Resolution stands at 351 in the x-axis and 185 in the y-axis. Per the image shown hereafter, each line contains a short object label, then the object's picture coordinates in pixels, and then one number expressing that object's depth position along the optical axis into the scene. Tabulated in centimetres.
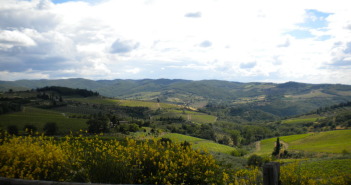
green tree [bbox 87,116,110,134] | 6382
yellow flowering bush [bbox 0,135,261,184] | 682
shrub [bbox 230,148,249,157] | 7339
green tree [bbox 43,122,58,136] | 6281
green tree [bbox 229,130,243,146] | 12545
